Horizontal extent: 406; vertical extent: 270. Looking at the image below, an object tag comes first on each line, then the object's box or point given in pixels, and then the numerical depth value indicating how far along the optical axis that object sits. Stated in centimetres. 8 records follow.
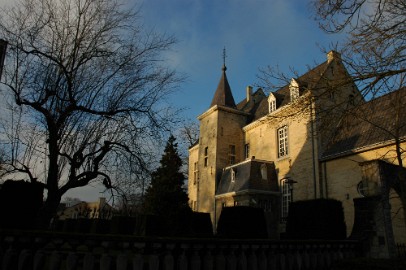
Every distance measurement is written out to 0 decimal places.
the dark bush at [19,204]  1107
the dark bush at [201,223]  2386
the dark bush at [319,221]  1373
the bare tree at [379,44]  705
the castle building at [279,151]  852
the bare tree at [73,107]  1065
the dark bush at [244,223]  1714
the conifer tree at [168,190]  1854
